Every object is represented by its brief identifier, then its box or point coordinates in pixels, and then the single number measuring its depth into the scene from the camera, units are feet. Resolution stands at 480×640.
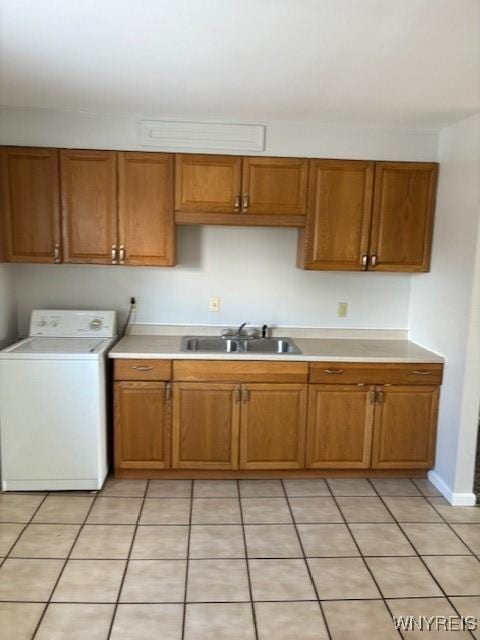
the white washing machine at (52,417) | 9.68
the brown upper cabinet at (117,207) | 10.53
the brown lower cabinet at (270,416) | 10.44
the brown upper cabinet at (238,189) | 10.65
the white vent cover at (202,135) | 10.53
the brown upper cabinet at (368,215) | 10.87
